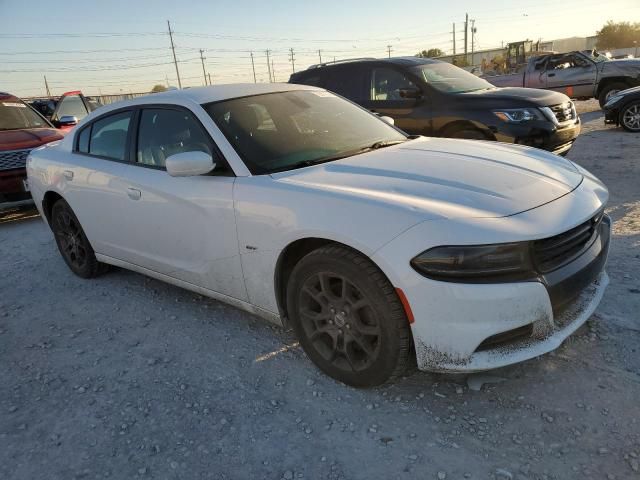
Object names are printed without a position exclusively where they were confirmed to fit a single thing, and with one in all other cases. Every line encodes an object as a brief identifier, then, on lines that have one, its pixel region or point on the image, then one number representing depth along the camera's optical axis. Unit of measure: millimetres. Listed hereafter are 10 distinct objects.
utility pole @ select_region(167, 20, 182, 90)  62469
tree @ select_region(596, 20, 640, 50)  71312
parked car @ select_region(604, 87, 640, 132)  10125
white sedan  2203
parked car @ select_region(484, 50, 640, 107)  13547
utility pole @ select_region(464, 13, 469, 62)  71250
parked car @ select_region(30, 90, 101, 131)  11102
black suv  6301
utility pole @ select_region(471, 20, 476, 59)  74762
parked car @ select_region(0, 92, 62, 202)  6953
